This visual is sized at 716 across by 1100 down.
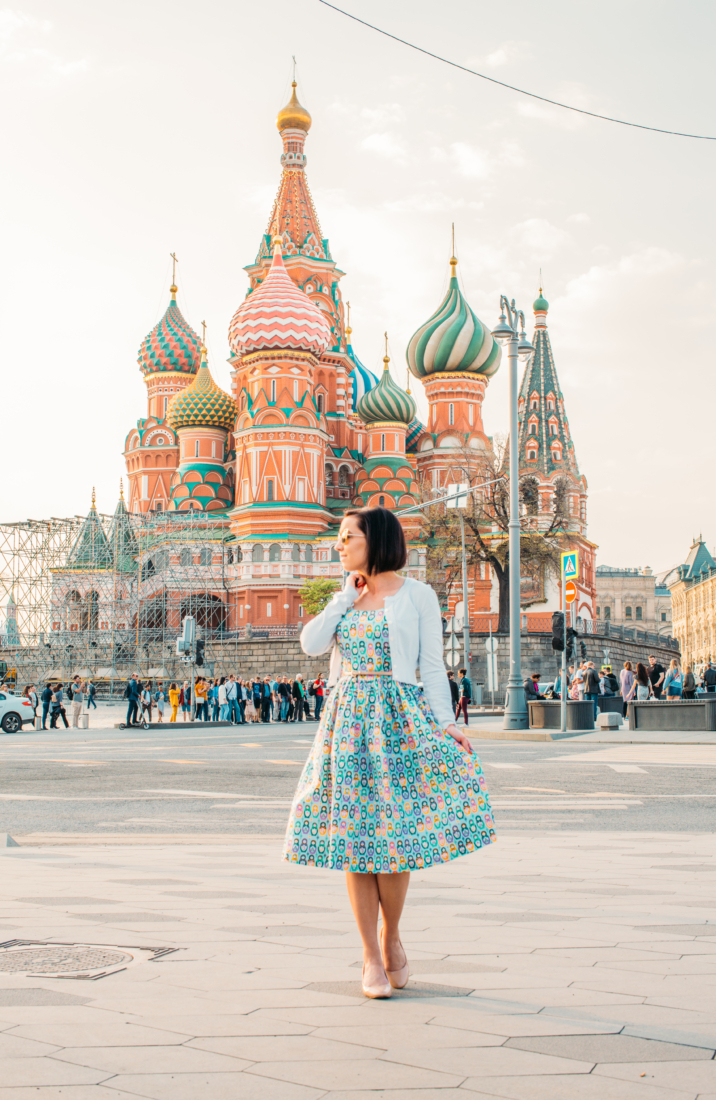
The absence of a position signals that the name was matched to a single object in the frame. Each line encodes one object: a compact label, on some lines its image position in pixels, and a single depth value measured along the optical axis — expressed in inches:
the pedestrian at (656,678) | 1163.5
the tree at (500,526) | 1966.0
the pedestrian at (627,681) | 1176.1
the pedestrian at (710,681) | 1242.6
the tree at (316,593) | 2319.1
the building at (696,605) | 4288.9
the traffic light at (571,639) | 904.9
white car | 1218.0
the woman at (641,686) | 1156.5
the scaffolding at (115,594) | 2092.8
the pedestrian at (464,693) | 1018.7
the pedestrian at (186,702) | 1579.6
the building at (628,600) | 5625.0
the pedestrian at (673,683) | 1130.7
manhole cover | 160.1
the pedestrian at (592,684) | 1097.4
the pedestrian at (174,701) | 1439.5
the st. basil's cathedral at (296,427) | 2474.2
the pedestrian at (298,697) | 1409.9
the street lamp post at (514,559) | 889.5
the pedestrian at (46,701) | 1305.4
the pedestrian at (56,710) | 1323.8
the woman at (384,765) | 157.9
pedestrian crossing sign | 823.7
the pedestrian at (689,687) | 1137.4
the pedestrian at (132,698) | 1224.2
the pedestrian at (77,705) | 1355.8
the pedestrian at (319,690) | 1404.9
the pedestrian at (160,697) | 1629.2
